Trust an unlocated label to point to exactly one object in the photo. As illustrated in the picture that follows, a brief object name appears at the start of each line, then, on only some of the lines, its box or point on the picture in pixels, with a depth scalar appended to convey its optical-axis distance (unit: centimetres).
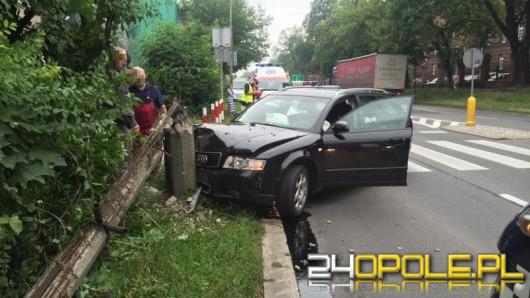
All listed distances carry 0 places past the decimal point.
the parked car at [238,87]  2750
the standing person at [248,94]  1683
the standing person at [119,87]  362
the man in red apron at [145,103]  623
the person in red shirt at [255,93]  1847
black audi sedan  541
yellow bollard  1552
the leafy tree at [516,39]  3162
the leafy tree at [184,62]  1327
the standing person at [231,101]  1819
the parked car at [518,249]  254
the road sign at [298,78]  7031
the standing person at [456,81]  4160
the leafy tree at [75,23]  278
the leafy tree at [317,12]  9712
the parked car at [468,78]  4475
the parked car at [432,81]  5240
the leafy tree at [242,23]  4169
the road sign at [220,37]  1456
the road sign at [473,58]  1531
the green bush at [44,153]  213
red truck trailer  3167
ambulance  2349
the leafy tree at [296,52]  9581
